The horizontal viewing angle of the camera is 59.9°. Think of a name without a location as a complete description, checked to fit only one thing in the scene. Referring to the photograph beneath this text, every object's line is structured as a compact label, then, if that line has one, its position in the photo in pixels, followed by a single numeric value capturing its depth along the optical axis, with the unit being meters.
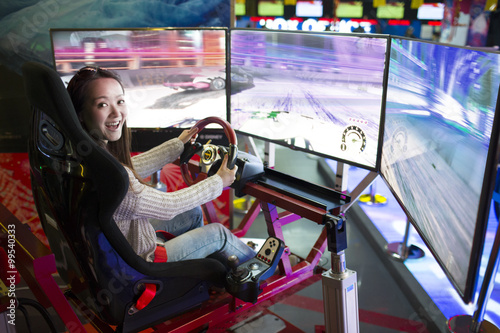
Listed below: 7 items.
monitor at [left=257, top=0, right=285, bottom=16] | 9.49
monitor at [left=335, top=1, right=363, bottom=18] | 9.37
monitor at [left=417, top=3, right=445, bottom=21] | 9.29
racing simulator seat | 1.22
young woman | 1.50
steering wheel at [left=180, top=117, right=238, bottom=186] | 1.81
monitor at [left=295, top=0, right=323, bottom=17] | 9.39
